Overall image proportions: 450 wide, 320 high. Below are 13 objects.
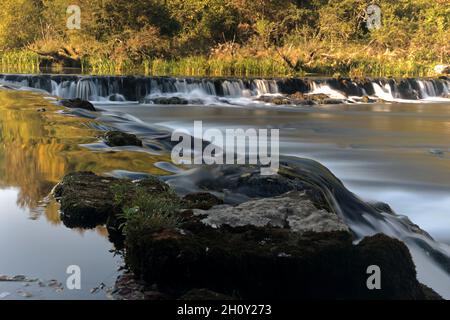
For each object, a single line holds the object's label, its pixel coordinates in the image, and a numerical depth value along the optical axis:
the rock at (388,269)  4.39
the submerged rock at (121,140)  9.95
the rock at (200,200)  5.65
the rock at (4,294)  4.09
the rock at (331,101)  26.73
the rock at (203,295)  3.75
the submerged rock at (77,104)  16.44
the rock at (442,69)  39.19
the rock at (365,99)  28.57
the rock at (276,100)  26.16
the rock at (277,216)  4.97
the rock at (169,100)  24.97
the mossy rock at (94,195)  5.67
